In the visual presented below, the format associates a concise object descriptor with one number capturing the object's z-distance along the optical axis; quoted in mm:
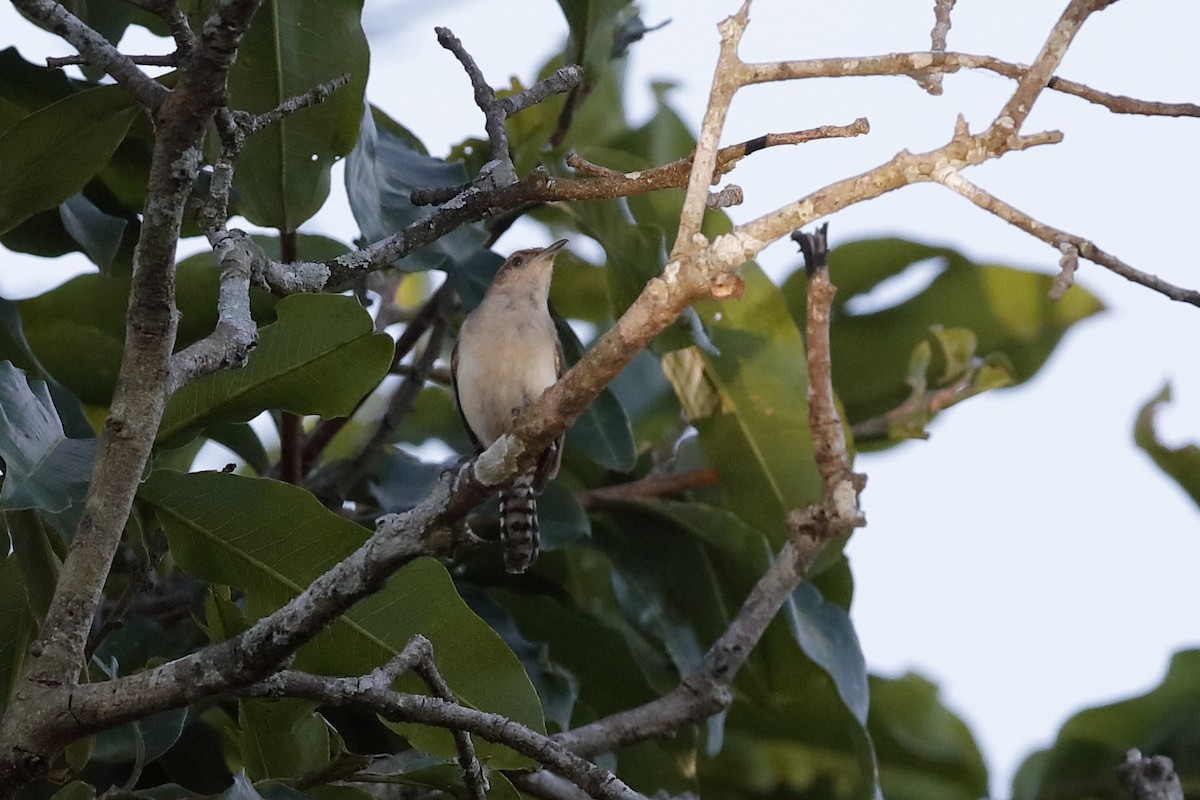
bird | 10312
